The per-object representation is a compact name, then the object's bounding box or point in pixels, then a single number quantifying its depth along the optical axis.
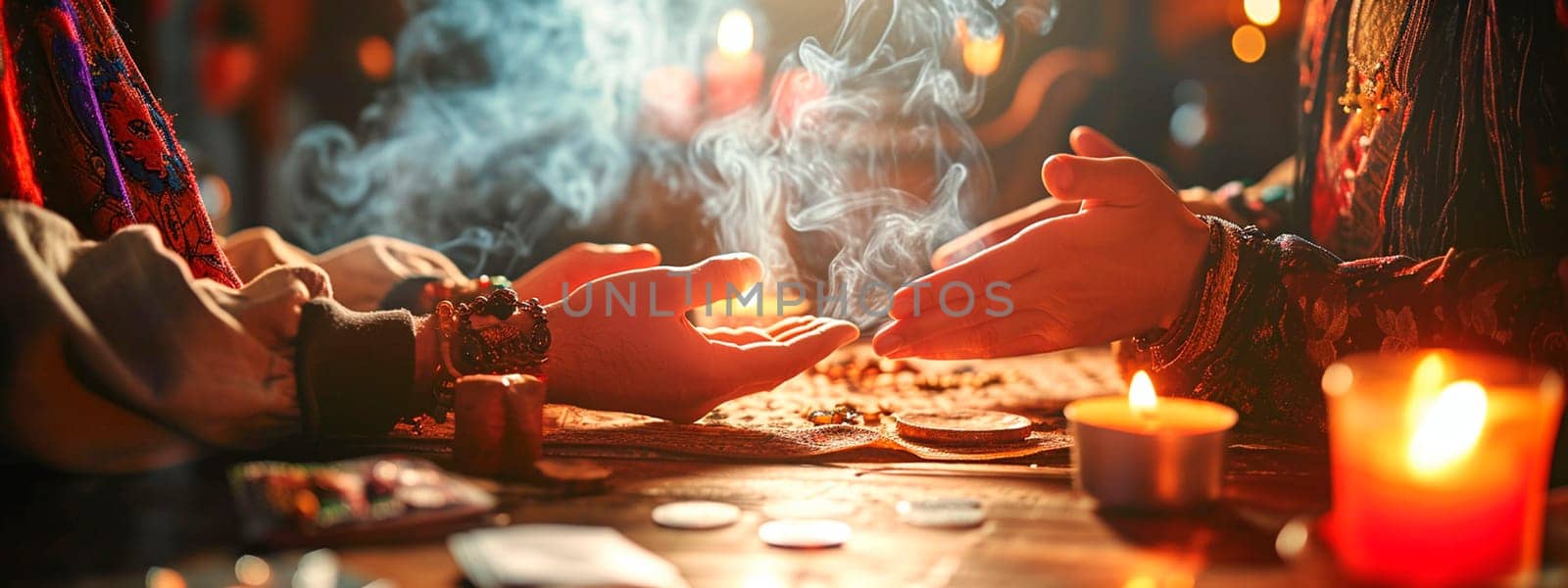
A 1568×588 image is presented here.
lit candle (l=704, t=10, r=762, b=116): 2.85
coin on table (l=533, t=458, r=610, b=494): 1.17
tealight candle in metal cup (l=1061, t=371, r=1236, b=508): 1.11
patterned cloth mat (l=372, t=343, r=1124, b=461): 1.25
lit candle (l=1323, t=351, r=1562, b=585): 1.02
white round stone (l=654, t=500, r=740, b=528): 1.12
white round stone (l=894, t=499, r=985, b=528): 1.12
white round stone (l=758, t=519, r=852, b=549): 1.10
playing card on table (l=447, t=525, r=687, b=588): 1.04
